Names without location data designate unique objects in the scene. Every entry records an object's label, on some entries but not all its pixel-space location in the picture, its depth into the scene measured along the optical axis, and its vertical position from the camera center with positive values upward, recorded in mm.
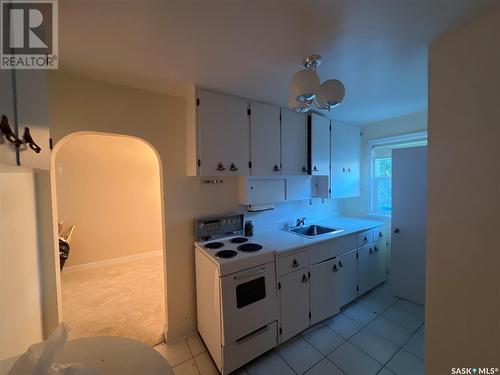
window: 2822 +114
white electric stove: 1468 -944
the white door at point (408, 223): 2289 -515
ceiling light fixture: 1174 +569
